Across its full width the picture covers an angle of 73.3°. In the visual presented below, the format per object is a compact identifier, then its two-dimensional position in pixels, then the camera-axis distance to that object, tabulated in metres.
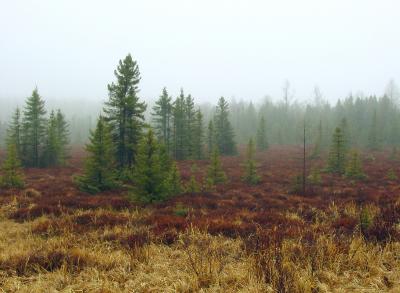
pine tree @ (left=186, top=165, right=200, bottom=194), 15.58
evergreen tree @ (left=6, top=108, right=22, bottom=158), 34.62
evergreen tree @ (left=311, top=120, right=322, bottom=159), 43.16
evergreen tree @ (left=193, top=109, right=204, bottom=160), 41.97
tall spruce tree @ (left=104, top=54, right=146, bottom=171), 20.59
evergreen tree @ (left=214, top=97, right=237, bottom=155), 49.60
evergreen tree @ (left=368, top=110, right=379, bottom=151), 58.53
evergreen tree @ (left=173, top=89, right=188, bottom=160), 41.59
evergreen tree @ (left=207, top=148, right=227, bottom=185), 20.44
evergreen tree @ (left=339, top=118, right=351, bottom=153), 50.34
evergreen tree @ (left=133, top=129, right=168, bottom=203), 11.48
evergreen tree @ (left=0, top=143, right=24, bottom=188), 15.84
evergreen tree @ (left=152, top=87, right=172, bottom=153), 42.56
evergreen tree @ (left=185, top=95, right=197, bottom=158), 41.56
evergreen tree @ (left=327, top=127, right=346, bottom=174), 27.83
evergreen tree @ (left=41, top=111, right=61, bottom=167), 33.47
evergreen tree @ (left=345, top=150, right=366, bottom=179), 24.06
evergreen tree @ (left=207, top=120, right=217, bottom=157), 44.56
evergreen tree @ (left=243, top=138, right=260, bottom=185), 21.83
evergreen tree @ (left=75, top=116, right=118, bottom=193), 15.19
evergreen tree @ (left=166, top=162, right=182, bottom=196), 14.05
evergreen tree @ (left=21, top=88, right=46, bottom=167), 33.41
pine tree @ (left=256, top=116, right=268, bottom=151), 61.22
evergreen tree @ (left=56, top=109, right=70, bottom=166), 34.47
